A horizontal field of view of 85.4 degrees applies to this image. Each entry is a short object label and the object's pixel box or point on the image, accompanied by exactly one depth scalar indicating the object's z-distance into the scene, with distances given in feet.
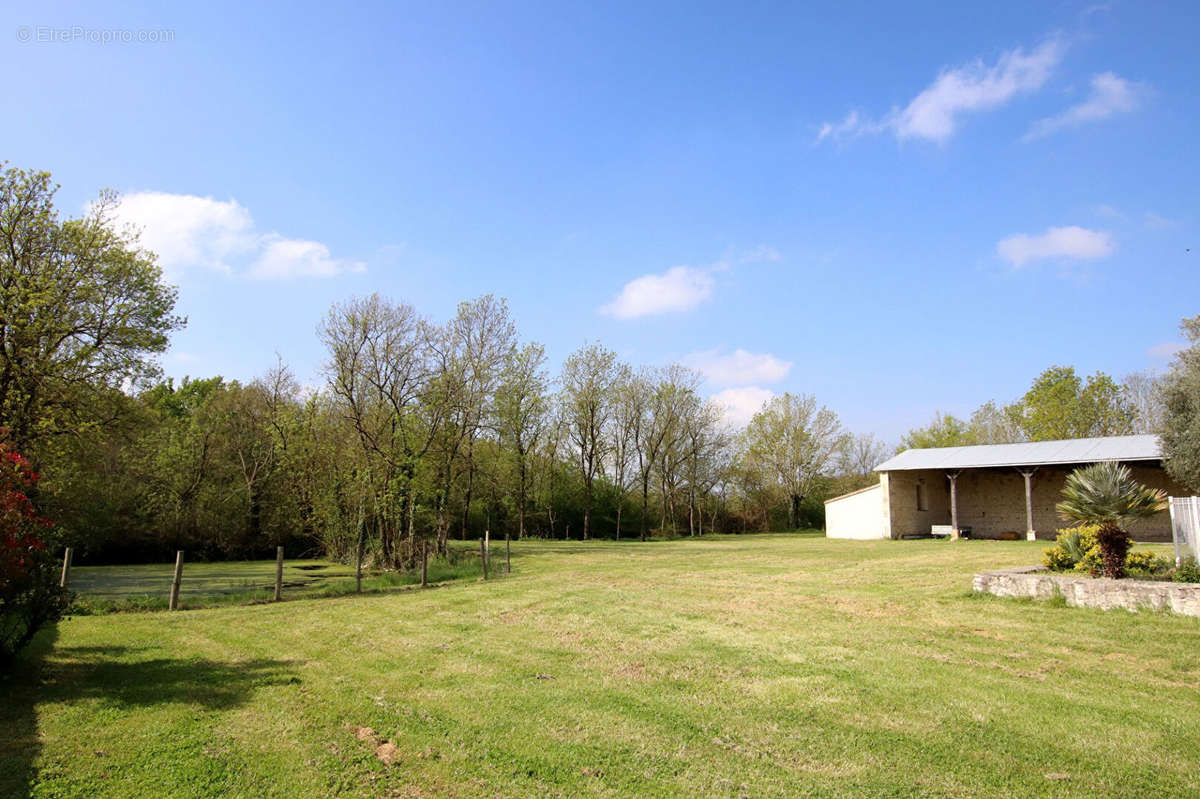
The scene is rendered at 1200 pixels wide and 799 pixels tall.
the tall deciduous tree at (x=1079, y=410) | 135.03
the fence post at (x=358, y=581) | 46.94
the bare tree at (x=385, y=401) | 61.82
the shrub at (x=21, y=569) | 19.63
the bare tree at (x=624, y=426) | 141.59
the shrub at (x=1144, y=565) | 32.68
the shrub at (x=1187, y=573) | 30.25
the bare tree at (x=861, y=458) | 180.24
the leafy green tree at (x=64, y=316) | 53.52
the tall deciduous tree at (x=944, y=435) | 169.78
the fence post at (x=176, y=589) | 38.78
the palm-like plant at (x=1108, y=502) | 32.32
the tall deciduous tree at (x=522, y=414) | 113.34
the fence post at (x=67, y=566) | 40.57
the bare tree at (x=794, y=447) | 158.81
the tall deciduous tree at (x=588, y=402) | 136.26
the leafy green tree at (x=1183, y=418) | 71.11
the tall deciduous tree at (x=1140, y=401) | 139.54
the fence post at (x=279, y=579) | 42.09
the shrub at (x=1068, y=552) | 35.22
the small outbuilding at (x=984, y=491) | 83.82
